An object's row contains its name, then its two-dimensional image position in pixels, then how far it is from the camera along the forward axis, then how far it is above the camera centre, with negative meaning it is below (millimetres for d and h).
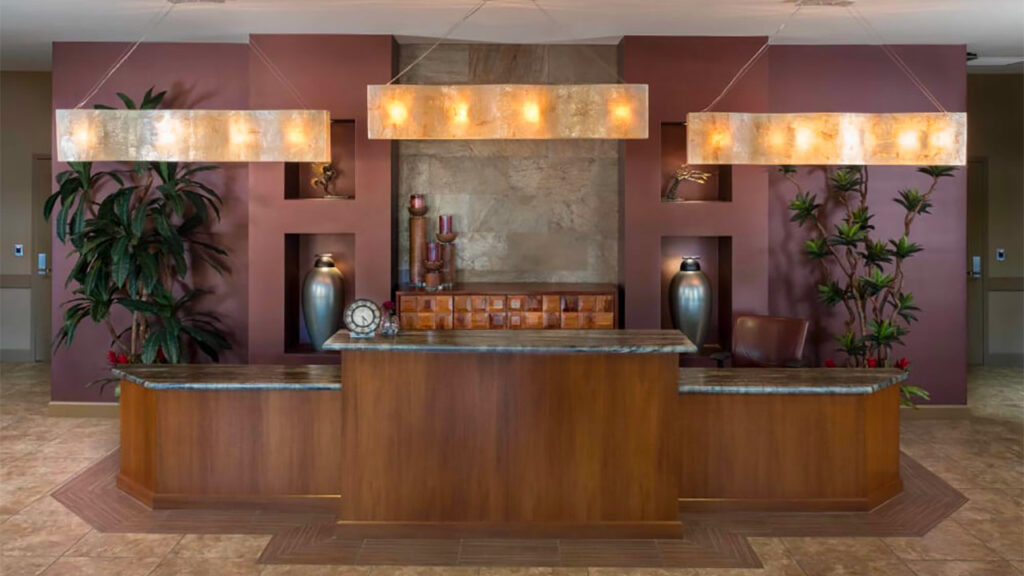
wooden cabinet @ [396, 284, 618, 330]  6566 -251
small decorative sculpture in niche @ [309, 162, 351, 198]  7074 +751
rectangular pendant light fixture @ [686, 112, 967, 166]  5074 +743
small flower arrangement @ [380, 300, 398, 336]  4449 -247
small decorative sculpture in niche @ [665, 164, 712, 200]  6938 +731
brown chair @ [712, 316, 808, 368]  5719 -422
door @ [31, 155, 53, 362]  9219 +101
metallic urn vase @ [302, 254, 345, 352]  6676 -208
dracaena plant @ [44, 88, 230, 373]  6320 +178
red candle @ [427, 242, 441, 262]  6938 +163
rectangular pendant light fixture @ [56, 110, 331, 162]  5043 +761
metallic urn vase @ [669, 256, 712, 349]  6652 -219
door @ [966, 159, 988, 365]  9227 +195
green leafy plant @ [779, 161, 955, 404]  6461 +98
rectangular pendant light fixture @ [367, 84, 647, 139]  4910 +869
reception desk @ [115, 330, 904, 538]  4242 -773
